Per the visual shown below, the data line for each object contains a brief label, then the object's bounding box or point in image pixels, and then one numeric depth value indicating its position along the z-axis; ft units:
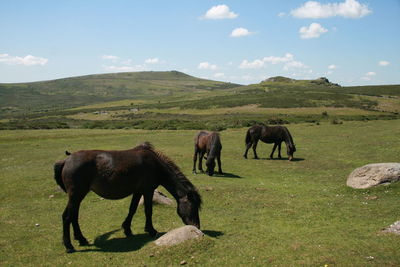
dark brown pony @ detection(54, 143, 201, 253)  32.55
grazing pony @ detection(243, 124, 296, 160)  92.69
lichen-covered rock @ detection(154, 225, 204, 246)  30.73
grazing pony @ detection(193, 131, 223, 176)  69.56
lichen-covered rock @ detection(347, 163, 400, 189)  52.80
